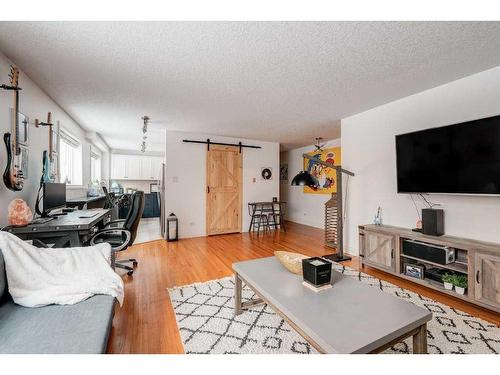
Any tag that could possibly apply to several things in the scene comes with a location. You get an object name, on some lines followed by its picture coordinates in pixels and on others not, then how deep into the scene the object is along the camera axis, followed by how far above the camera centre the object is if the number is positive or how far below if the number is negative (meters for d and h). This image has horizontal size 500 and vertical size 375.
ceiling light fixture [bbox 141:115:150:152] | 3.76 +1.21
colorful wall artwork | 5.37 +0.48
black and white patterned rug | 1.48 -1.05
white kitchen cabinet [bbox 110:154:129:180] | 7.26 +0.74
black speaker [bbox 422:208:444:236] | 2.40 -0.36
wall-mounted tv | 2.05 +0.31
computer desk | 1.96 -0.38
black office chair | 2.63 -0.52
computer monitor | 2.36 -0.08
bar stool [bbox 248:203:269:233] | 5.45 -0.69
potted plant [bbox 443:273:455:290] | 2.14 -0.89
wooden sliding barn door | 5.03 -0.01
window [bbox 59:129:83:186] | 3.63 +0.54
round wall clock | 5.66 +0.41
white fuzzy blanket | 1.30 -0.55
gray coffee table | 0.97 -0.64
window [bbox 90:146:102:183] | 5.77 +0.66
